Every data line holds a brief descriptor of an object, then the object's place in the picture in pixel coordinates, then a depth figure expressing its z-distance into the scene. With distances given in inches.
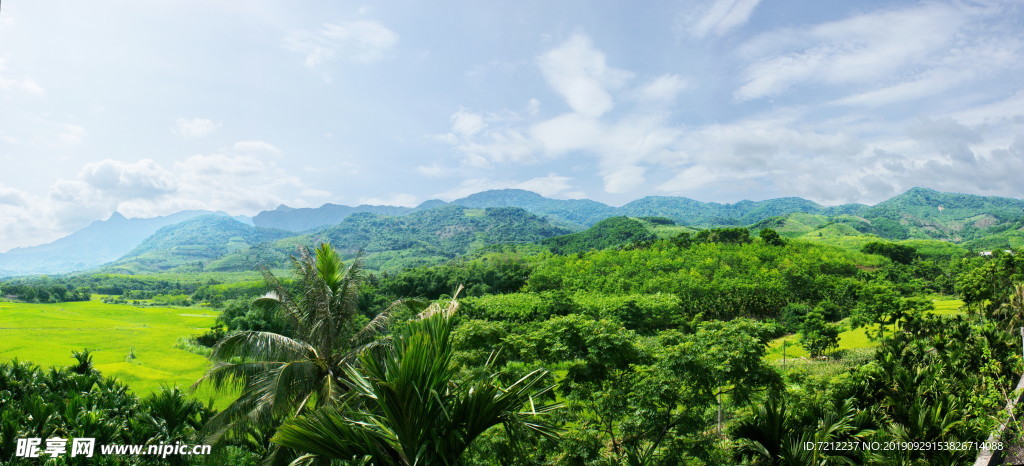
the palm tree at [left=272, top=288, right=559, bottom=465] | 152.9
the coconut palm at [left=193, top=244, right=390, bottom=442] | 311.7
